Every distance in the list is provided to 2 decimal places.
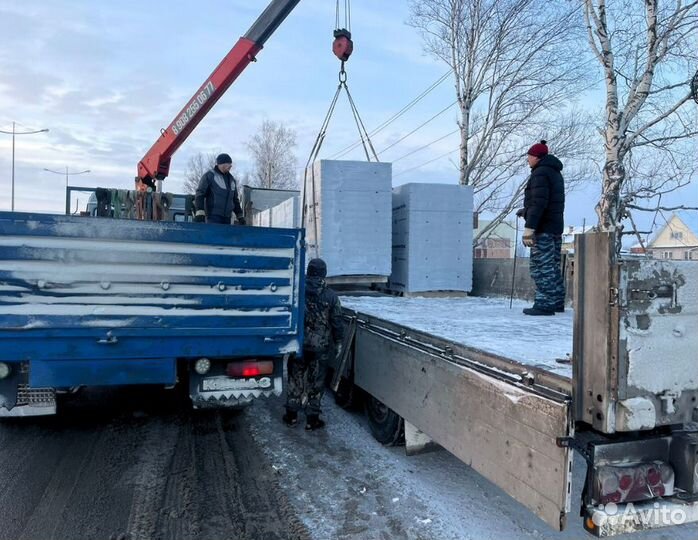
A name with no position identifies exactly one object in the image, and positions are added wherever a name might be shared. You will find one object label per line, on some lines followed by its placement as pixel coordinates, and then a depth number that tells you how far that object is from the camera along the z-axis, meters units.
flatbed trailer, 2.21
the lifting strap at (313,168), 6.95
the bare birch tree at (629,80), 10.55
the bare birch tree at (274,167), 40.97
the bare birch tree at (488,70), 15.03
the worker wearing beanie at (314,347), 5.00
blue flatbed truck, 3.31
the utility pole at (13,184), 36.43
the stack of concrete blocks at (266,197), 12.21
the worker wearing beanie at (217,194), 6.22
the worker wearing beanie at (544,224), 4.92
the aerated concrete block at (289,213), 7.79
